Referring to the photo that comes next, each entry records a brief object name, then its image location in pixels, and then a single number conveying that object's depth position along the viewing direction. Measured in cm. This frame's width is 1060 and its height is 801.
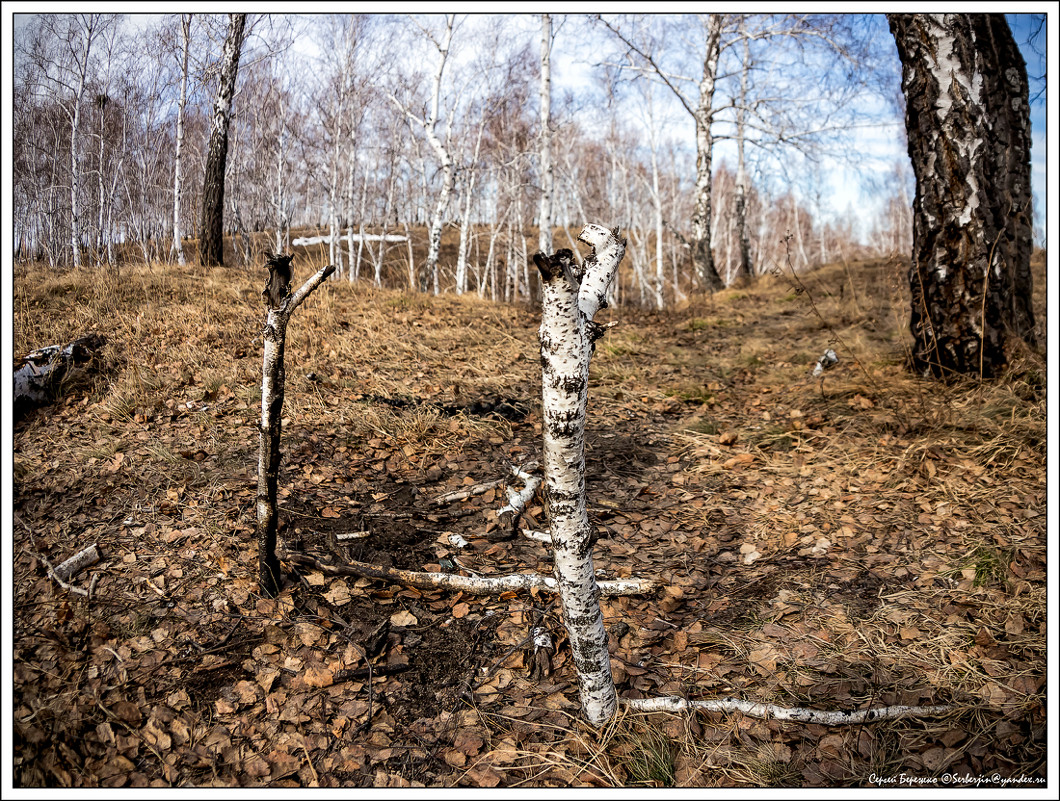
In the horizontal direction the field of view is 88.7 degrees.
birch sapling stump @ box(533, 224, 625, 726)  145
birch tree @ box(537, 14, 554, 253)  931
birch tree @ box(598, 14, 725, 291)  977
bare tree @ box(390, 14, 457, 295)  978
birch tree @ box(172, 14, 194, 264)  742
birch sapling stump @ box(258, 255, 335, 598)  206
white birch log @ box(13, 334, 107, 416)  420
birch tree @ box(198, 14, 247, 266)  765
